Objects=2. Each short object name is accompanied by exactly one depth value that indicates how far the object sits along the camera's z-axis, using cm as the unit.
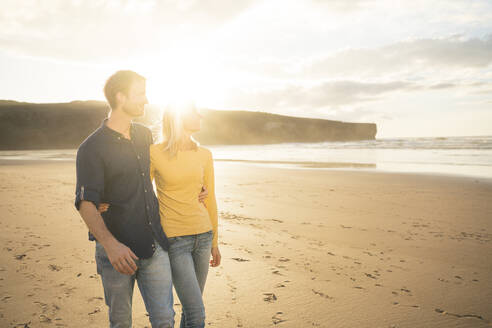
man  204
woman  248
